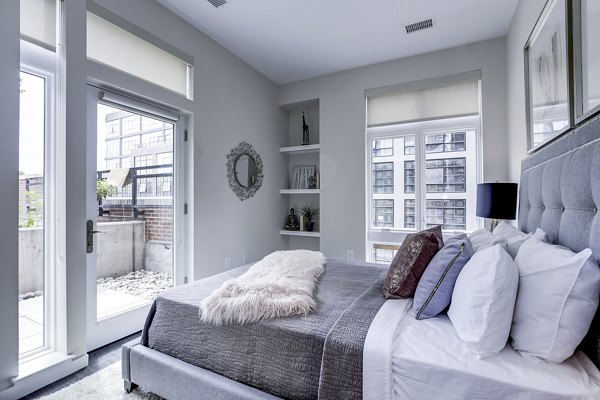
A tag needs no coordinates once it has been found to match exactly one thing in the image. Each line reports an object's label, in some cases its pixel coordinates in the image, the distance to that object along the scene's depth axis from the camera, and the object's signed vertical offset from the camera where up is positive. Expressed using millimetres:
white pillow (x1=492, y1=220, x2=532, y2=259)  1488 -209
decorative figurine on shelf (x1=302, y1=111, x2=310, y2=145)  4391 +985
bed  960 -562
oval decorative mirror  3527 +399
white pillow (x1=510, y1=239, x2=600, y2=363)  935 -352
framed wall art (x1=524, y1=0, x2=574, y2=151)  1443 +721
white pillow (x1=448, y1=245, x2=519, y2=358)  1033 -380
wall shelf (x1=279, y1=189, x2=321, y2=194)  4185 +153
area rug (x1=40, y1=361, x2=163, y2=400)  1694 -1110
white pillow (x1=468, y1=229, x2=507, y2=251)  1580 -232
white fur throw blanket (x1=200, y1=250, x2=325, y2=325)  1418 -491
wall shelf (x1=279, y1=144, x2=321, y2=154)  4184 +763
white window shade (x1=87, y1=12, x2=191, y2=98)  2217 +1239
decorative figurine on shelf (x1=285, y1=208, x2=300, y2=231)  4516 -330
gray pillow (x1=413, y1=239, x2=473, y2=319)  1316 -369
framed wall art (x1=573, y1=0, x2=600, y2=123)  1175 +598
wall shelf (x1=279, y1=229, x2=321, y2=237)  4162 -461
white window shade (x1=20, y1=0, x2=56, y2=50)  1855 +1173
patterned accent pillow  1527 -344
